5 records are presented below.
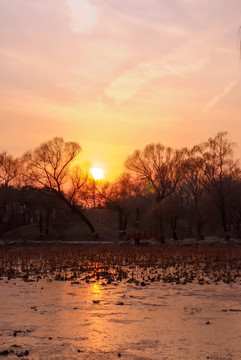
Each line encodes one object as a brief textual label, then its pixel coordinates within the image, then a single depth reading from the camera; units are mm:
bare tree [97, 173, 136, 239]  63938
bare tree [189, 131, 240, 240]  55906
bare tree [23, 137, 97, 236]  59494
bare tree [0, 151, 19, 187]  67312
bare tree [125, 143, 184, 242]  62438
